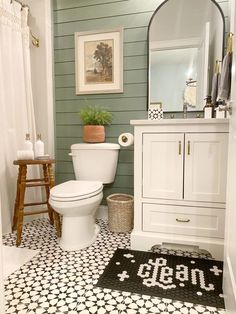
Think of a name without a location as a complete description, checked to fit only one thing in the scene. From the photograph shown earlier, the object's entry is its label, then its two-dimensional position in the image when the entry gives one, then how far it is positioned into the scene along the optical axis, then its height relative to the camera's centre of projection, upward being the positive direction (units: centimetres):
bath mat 127 -88
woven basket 205 -76
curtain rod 228 +80
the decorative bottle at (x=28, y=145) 196 -16
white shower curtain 198 +29
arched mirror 199 +63
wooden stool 186 -50
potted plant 214 +2
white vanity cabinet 157 -39
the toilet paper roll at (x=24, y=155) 192 -24
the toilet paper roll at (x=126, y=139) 200 -12
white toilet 165 -47
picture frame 224 +60
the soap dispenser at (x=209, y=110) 183 +12
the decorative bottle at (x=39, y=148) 200 -19
